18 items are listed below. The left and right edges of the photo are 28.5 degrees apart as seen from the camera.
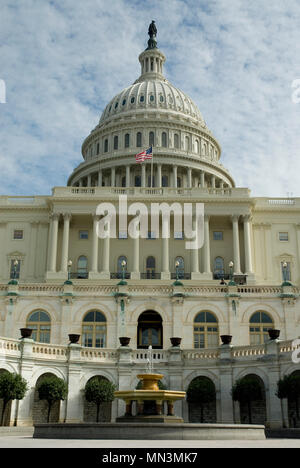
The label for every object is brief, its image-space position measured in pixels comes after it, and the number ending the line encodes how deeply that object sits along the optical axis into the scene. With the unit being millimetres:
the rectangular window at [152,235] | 85812
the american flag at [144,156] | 88881
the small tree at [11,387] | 38250
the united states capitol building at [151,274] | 42938
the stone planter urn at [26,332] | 42156
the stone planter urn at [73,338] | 43875
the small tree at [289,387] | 38062
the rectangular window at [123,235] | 86188
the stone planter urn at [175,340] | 44375
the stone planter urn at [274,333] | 41312
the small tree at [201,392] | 41812
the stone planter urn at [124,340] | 44531
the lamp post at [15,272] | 83788
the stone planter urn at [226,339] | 43469
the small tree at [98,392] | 41500
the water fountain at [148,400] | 31106
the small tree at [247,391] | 40312
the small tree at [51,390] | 40375
